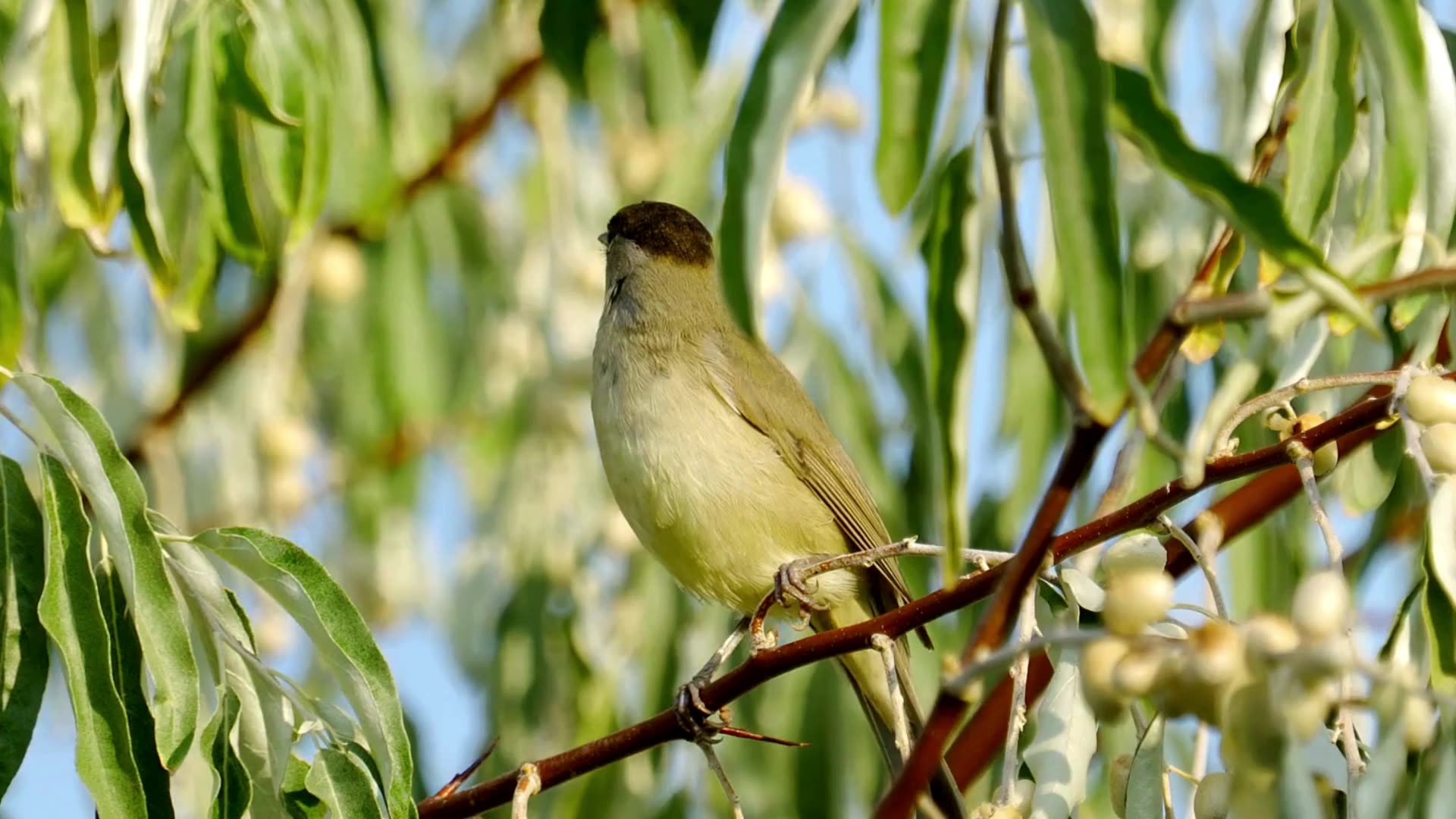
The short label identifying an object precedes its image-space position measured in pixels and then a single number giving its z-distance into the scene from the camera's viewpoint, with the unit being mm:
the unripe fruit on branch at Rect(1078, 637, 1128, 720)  3029
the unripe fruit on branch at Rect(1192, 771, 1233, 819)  3686
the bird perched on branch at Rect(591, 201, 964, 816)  7262
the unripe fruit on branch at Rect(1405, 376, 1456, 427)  3912
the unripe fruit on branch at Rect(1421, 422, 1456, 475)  3887
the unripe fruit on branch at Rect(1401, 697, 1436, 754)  3648
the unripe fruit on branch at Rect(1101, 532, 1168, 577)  4059
